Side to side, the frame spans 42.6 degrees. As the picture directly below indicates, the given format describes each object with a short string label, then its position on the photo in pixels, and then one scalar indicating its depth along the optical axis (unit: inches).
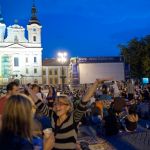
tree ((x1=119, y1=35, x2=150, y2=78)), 1004.3
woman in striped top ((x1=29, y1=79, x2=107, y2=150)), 79.4
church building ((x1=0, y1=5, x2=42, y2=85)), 1915.0
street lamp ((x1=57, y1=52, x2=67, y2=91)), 595.6
